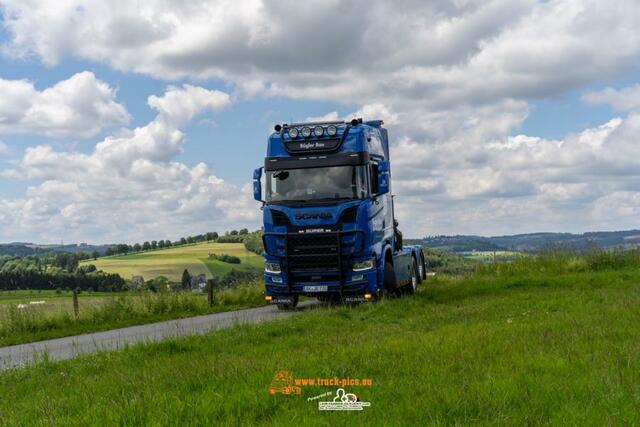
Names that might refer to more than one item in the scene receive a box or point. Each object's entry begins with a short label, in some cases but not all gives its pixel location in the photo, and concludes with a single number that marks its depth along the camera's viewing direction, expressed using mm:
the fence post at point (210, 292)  22475
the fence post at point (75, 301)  19625
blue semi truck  16219
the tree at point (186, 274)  50703
